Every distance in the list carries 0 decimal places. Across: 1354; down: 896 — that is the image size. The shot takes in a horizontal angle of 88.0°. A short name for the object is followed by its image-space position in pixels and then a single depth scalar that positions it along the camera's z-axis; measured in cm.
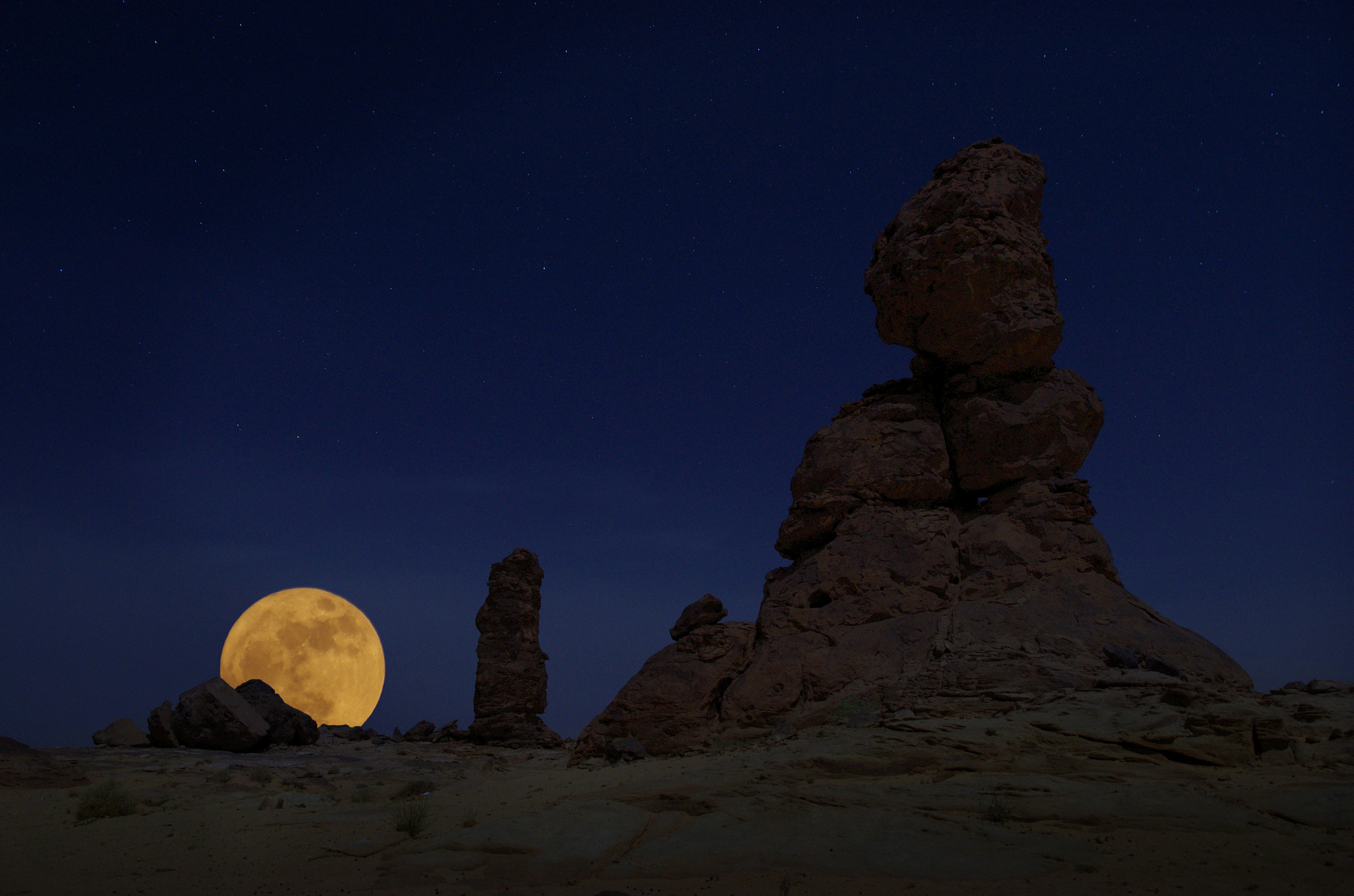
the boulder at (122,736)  2244
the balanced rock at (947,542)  1188
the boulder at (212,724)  2183
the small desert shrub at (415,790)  1196
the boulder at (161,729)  2164
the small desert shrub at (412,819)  815
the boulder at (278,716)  2473
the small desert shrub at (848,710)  1159
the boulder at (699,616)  1594
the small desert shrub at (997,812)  679
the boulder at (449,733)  3403
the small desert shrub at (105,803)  1016
